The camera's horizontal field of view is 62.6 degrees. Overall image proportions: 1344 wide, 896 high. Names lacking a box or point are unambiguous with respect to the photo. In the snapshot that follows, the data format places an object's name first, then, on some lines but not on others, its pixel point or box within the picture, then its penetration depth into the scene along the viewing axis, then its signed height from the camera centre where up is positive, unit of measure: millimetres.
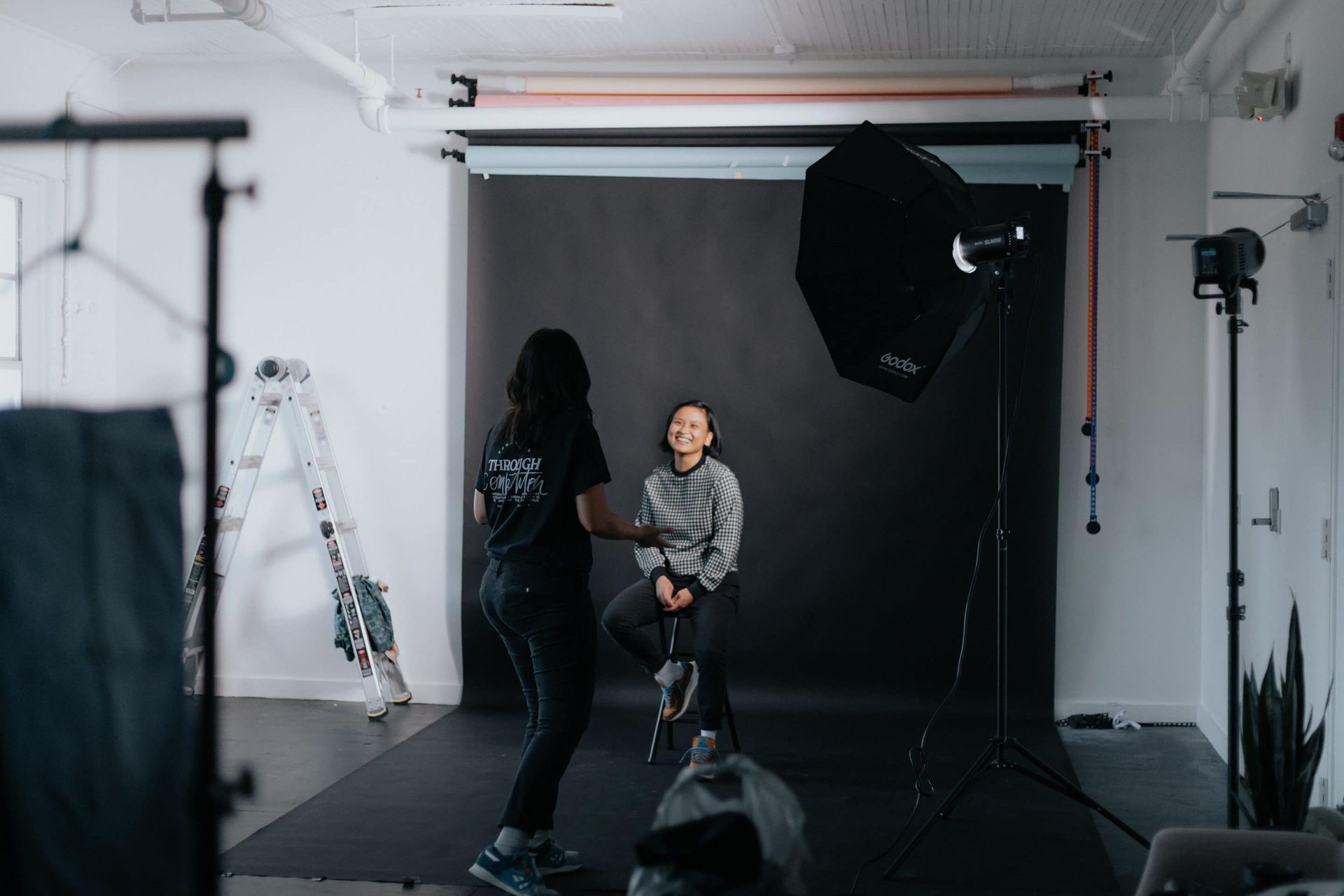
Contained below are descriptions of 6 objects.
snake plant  2619 -718
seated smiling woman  3840 -396
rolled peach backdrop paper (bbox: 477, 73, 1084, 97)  4438 +1506
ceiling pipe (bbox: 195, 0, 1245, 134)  4094 +1299
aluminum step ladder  4508 -172
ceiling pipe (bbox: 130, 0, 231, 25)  3752 +1498
